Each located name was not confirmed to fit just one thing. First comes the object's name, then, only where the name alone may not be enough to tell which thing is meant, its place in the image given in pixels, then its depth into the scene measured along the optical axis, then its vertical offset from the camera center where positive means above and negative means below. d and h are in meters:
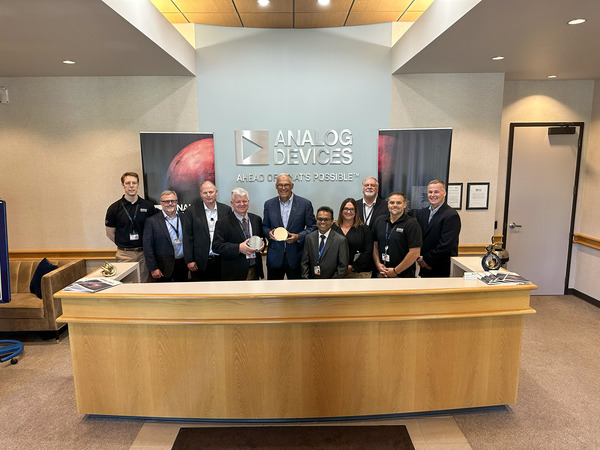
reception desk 2.66 -1.21
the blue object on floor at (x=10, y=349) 3.87 -1.78
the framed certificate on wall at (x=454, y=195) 5.12 -0.30
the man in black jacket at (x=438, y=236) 3.91 -0.65
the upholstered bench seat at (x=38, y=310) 4.15 -1.45
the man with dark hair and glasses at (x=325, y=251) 3.63 -0.73
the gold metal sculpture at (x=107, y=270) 3.11 -0.77
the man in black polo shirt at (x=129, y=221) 4.29 -0.52
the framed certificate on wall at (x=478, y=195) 5.14 -0.30
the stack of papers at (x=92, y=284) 2.76 -0.81
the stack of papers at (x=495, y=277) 2.87 -0.79
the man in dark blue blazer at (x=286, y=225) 4.11 -0.57
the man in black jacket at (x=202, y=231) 4.04 -0.60
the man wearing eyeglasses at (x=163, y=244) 4.04 -0.73
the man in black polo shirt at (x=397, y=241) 3.65 -0.65
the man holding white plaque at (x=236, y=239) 3.84 -0.66
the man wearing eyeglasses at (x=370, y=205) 4.38 -0.37
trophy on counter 3.11 -0.71
